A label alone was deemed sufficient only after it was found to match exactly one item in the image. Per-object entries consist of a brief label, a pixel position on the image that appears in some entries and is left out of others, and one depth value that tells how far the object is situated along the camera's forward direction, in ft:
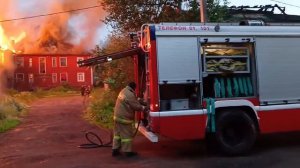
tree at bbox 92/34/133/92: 39.26
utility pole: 30.67
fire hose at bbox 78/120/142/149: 24.49
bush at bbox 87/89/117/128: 37.34
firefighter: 21.21
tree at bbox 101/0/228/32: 37.14
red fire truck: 19.78
